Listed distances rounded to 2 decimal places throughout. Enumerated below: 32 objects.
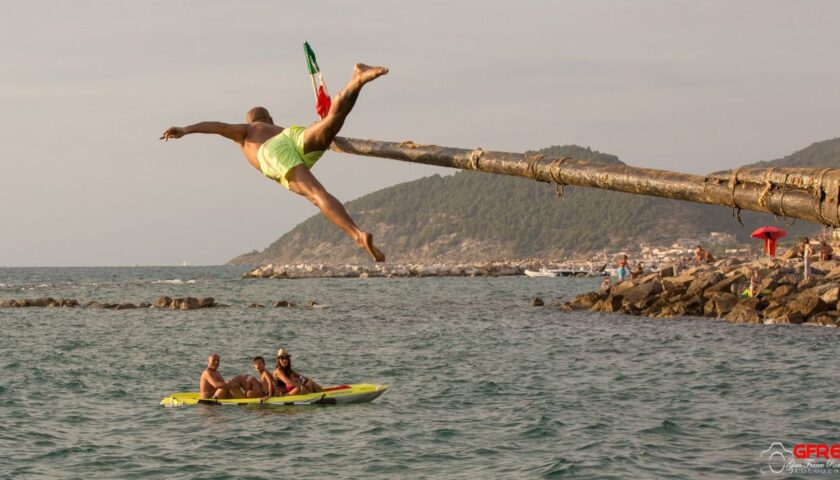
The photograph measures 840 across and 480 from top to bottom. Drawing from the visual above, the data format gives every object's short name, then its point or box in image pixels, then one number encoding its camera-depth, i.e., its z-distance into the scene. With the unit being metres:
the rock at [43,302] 78.25
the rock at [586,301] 63.66
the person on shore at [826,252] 55.56
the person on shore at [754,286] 51.38
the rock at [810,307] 46.19
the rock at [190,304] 72.50
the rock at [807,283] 49.88
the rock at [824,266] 52.75
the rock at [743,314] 48.03
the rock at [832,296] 46.44
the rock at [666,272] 60.81
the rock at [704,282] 55.47
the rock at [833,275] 50.09
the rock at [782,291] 50.00
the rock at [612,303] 59.31
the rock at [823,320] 45.09
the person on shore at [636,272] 65.38
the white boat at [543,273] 145.62
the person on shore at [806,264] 50.28
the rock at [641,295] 57.38
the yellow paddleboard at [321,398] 25.80
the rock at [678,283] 57.03
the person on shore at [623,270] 60.94
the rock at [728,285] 54.16
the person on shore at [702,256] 63.25
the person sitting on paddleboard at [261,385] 25.66
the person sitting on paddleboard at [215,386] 26.36
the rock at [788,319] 46.25
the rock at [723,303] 51.41
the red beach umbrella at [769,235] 59.64
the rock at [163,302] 74.12
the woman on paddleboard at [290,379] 26.03
